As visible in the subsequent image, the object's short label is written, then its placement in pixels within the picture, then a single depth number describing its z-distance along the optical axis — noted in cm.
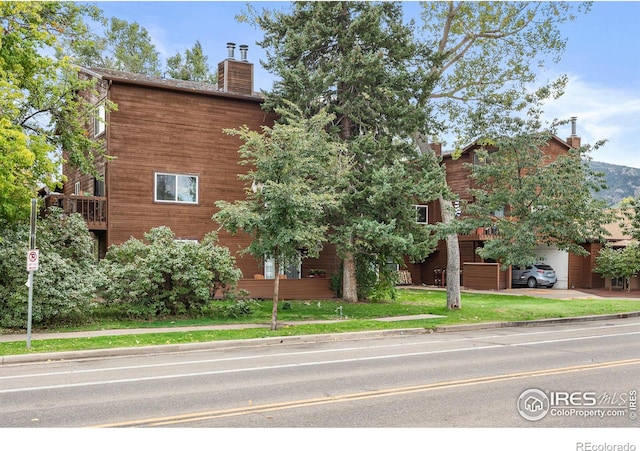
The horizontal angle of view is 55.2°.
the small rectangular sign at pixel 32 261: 1314
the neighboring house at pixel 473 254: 3781
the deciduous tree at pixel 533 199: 2043
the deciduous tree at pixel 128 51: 4838
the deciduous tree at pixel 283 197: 1627
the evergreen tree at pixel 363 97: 2203
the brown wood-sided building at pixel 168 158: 2388
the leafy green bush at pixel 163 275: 1817
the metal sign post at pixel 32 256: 1312
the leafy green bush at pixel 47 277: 1568
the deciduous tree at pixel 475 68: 2292
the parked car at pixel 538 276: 3712
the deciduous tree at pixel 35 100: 1638
